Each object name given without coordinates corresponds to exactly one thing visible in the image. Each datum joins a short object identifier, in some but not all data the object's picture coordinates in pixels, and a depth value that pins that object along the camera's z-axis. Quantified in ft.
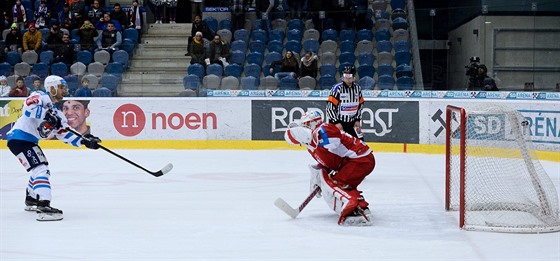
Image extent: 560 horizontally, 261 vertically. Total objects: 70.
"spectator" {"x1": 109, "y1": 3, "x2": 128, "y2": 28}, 53.06
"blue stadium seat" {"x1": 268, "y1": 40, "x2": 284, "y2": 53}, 47.75
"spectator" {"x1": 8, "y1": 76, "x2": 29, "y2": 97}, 46.37
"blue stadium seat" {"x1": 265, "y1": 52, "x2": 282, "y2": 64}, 47.01
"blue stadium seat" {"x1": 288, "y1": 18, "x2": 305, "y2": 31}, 47.52
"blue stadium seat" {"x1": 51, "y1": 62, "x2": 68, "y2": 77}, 46.50
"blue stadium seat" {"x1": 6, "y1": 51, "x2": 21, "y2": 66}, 48.06
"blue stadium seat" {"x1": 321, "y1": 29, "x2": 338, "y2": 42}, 46.44
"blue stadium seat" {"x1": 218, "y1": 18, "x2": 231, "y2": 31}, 49.45
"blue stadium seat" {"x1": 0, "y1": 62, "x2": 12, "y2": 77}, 47.11
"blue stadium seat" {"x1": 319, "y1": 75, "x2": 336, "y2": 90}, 44.98
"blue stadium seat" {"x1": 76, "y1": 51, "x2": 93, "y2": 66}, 47.03
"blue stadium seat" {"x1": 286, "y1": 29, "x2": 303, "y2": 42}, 47.20
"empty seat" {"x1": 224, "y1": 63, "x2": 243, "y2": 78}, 46.21
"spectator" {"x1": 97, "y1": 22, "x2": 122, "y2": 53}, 48.60
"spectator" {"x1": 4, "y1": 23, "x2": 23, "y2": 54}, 50.56
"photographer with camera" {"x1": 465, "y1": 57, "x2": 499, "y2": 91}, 41.86
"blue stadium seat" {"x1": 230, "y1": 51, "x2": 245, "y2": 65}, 47.39
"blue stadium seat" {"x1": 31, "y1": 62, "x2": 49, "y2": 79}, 46.57
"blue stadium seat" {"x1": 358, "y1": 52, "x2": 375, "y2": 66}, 45.80
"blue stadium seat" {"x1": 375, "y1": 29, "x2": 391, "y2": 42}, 46.73
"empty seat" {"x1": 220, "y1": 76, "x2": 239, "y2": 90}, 45.48
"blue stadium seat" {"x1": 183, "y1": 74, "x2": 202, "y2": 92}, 45.70
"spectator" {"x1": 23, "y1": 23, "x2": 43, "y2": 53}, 49.83
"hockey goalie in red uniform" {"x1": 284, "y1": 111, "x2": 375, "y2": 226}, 22.31
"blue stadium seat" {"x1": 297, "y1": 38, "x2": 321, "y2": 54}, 46.01
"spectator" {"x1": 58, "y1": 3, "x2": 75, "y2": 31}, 53.47
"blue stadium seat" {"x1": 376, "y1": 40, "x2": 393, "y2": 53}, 46.29
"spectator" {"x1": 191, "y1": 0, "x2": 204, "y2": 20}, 56.06
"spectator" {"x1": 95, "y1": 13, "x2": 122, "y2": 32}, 52.19
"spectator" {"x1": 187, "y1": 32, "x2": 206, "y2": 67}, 46.96
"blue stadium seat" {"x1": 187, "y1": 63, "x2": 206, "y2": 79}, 46.09
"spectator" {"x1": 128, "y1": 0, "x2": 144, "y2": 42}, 53.47
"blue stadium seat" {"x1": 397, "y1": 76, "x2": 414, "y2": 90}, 43.86
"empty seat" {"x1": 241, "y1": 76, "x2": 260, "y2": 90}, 45.44
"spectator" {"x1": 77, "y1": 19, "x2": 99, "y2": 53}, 49.85
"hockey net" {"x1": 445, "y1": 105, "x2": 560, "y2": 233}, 22.39
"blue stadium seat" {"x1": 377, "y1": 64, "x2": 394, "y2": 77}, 44.88
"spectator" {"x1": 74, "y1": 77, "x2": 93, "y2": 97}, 45.93
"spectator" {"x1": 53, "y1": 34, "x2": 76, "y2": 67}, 47.16
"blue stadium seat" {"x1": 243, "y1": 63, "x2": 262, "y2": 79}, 46.60
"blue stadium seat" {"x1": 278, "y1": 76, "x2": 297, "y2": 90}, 45.09
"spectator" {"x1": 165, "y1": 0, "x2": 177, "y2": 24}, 56.44
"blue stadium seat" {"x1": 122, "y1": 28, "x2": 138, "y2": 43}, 52.29
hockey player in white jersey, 23.76
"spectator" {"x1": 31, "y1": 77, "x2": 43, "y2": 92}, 46.01
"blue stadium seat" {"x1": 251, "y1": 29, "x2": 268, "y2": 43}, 48.80
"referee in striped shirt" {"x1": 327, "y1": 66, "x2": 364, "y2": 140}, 30.60
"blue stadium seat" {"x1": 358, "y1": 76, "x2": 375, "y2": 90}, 44.42
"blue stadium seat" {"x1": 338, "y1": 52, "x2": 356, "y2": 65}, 45.60
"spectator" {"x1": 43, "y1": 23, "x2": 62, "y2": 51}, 49.67
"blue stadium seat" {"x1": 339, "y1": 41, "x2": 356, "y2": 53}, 46.19
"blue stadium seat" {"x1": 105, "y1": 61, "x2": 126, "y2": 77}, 46.48
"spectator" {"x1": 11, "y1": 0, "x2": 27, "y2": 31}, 55.77
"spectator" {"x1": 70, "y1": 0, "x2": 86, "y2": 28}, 53.57
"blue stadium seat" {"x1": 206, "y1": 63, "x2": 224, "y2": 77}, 45.93
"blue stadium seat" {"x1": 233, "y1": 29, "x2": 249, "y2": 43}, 48.93
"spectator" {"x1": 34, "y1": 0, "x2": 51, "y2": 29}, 54.79
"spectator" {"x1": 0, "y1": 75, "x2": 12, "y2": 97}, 46.47
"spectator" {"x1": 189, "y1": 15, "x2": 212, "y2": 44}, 49.21
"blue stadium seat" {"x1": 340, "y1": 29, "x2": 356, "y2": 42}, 46.64
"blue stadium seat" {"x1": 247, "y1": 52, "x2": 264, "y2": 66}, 47.63
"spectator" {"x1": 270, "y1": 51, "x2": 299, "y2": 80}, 45.29
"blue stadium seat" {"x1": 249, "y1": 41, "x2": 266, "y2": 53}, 48.32
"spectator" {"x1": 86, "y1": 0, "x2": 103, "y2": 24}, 54.29
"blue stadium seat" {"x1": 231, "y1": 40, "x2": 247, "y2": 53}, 48.26
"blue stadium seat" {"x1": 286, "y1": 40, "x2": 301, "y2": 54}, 46.47
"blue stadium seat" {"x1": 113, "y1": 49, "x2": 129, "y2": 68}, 47.68
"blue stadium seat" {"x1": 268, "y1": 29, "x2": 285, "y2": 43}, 48.19
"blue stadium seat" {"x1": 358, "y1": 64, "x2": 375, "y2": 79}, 45.21
